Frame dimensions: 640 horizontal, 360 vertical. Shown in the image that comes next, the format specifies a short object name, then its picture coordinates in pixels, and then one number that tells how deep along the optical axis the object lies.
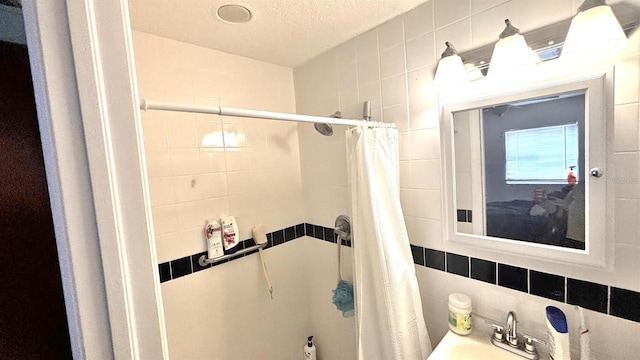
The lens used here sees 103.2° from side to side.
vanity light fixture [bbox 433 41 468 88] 1.03
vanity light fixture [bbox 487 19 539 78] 0.89
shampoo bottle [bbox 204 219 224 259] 1.40
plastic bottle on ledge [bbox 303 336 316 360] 1.81
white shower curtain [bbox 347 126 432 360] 1.10
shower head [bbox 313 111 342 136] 1.57
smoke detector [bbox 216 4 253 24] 1.10
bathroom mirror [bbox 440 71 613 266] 0.82
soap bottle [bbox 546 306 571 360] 0.82
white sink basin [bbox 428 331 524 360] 0.98
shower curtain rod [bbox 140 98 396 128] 0.74
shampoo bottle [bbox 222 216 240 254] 1.45
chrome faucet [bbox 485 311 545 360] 0.94
